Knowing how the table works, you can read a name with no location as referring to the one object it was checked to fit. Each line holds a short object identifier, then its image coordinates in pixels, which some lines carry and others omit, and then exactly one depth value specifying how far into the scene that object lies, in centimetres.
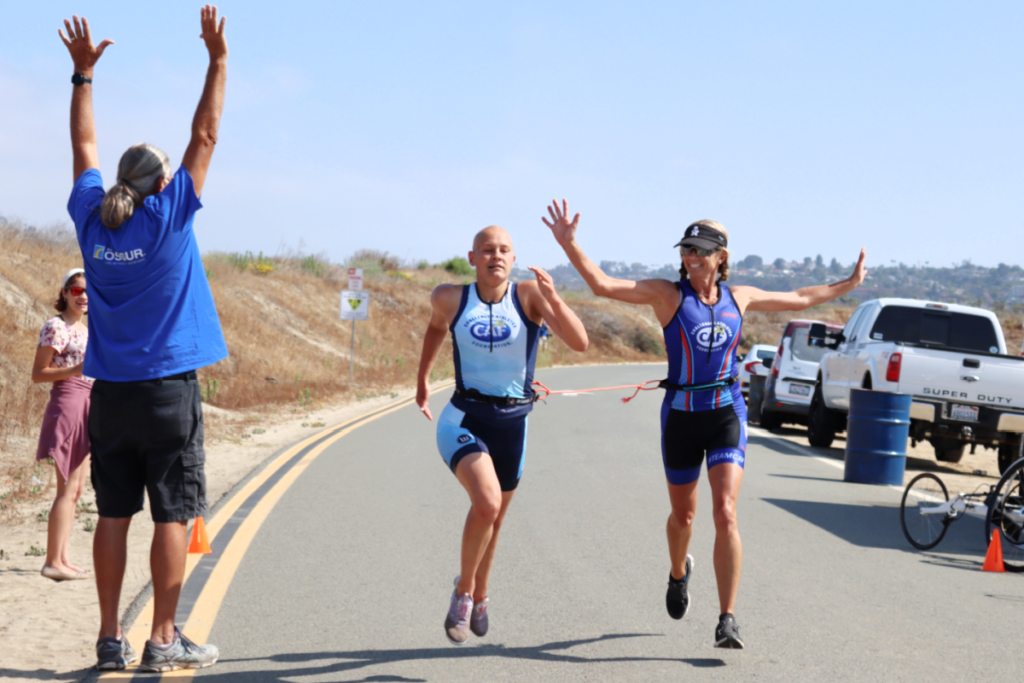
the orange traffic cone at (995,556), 1545
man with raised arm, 907
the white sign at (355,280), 5575
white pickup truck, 2694
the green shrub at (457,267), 16862
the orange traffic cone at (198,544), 1405
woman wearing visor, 1096
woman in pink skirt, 1234
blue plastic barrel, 2519
